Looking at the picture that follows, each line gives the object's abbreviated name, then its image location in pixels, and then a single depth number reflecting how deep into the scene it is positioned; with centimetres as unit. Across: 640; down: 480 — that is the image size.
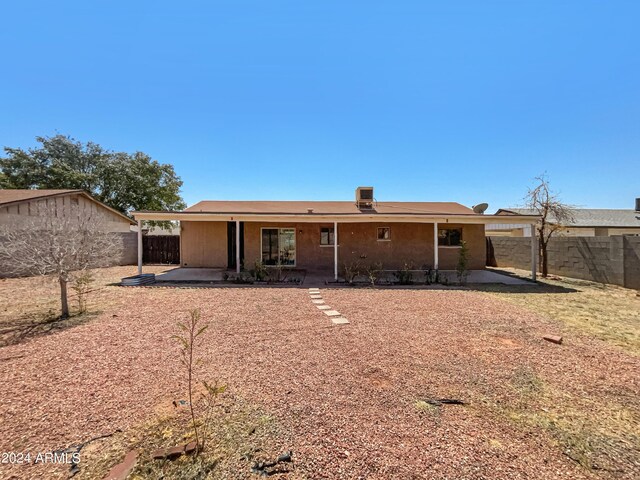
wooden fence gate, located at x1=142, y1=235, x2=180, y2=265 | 1630
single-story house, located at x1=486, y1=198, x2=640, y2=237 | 1955
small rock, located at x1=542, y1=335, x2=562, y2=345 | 454
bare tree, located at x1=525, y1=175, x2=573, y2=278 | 1138
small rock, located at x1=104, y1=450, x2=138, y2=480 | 199
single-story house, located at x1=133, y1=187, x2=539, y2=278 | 1309
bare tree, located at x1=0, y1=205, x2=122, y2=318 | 546
